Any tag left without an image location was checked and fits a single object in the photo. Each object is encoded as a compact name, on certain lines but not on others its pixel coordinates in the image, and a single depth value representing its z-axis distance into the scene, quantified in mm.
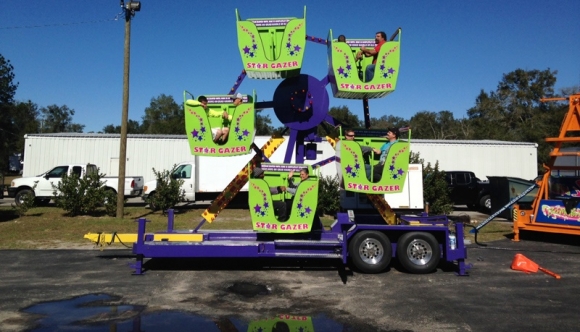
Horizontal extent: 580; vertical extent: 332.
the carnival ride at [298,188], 8430
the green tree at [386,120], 76025
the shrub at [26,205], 16359
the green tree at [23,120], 71538
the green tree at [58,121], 96000
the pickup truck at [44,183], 19766
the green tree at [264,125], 61978
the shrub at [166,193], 17625
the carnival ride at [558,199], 12156
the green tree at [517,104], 58000
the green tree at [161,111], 84375
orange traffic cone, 9180
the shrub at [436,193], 17438
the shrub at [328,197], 18000
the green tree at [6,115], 47875
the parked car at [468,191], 21000
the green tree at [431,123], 72375
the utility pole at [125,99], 15977
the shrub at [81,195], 16562
